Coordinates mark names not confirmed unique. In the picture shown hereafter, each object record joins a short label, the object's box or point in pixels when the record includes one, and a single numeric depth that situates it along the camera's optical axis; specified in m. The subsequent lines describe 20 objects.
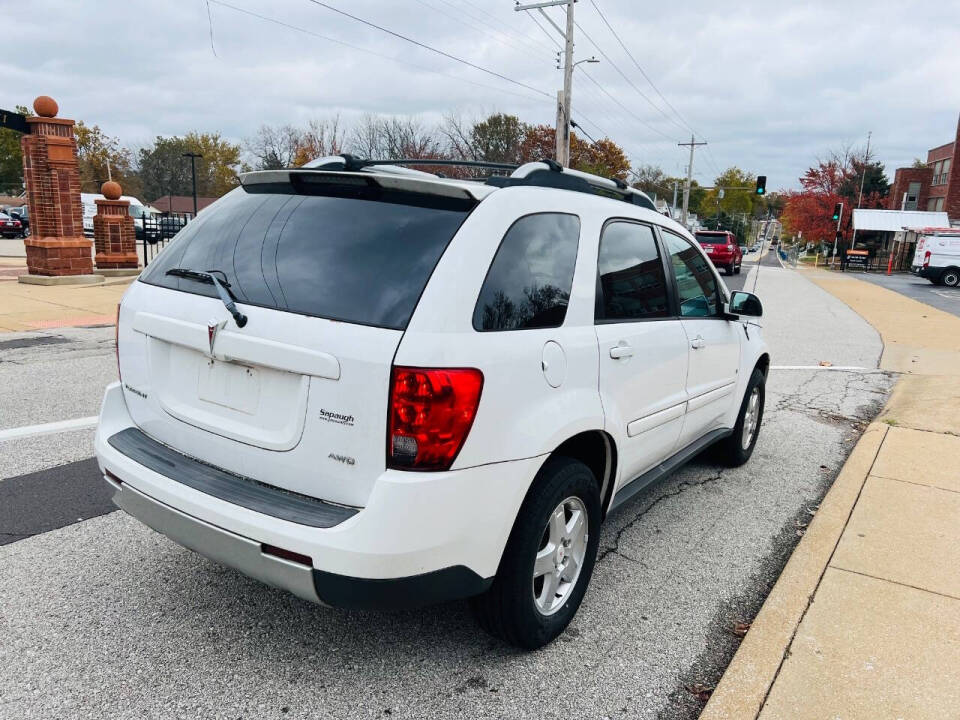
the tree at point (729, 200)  121.50
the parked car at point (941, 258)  32.25
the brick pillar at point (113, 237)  17.67
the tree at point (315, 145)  63.71
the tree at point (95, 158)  77.19
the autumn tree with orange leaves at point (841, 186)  70.56
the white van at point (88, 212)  43.85
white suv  2.27
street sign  14.68
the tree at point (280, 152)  66.12
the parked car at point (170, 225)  21.38
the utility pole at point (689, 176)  66.67
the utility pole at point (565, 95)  27.55
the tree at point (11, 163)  74.44
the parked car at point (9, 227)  40.72
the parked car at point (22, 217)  42.47
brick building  57.59
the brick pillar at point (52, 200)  15.41
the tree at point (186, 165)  86.06
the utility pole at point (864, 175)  69.98
